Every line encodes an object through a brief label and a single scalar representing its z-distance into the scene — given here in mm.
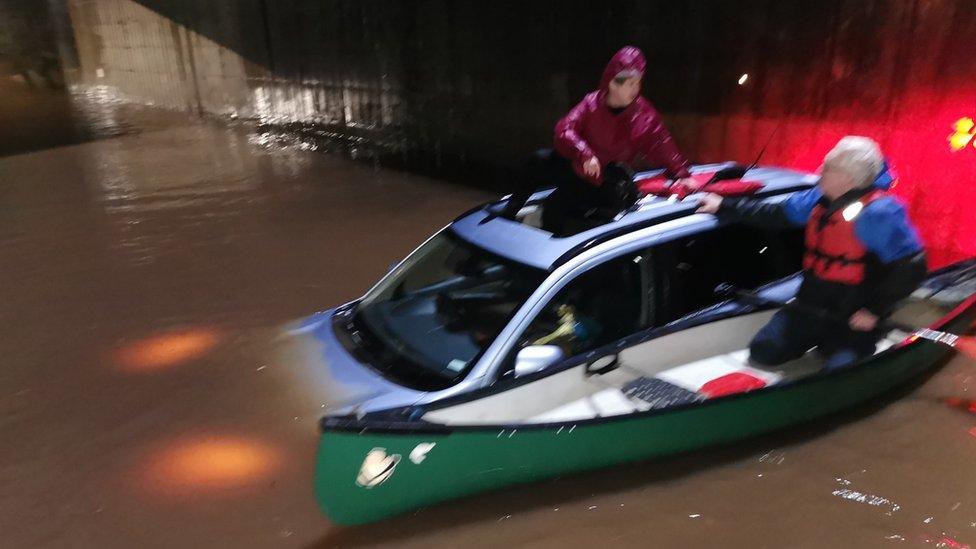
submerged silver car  3193
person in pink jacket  3945
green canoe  2805
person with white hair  3426
